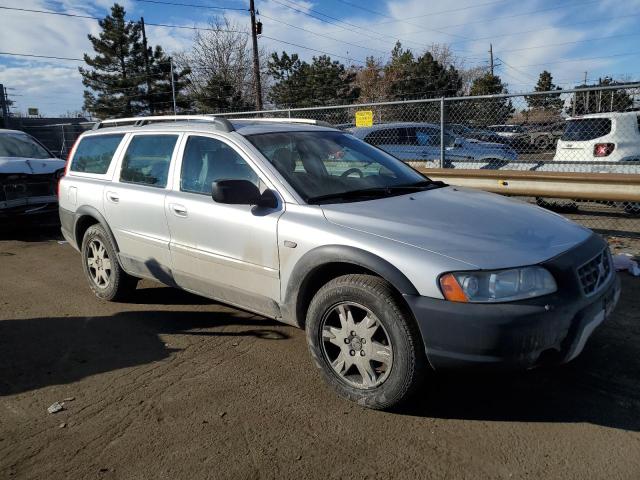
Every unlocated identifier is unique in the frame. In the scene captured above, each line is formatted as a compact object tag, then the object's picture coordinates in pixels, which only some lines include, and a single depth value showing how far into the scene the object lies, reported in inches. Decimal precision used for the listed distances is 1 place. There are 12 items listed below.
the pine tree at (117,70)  1547.7
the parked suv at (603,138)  359.3
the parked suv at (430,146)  374.0
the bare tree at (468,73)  2262.6
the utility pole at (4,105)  899.4
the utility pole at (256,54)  978.3
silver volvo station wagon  108.1
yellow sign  379.1
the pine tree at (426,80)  1590.8
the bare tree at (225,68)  1748.3
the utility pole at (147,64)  1531.7
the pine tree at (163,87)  1481.3
